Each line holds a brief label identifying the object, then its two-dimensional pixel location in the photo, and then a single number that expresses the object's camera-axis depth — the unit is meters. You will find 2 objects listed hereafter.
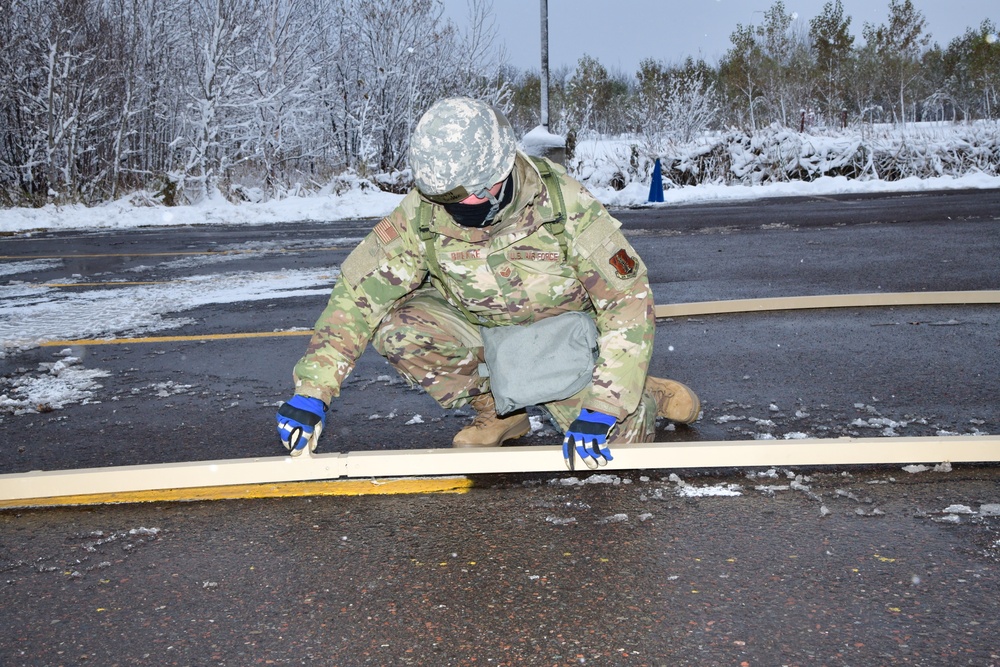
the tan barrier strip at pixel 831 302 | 5.69
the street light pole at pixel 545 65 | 20.34
